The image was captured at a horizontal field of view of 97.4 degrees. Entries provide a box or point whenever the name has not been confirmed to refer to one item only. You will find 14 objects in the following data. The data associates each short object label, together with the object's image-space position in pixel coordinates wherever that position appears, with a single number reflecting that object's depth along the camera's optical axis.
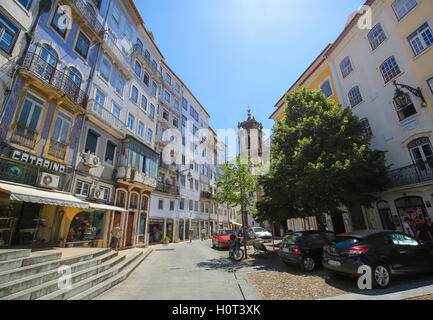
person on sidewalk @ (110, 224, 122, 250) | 13.16
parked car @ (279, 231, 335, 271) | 8.09
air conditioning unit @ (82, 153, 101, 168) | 12.47
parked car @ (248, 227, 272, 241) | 24.98
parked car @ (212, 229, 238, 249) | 17.23
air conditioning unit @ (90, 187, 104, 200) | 12.93
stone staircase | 4.30
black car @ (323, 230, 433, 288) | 5.59
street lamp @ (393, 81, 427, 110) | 11.82
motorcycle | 11.62
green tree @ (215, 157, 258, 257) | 13.56
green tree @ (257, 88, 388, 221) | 10.32
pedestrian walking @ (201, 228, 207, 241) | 30.23
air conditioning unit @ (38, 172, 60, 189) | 9.59
